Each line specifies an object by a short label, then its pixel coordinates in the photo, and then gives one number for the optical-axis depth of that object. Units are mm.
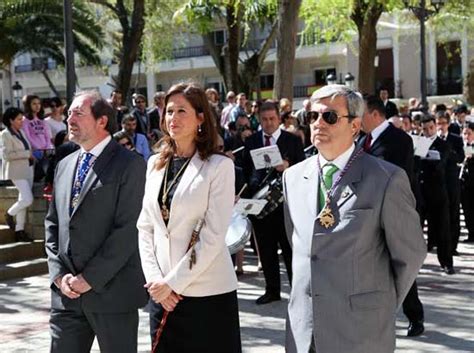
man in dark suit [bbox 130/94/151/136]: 14602
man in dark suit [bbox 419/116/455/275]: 11266
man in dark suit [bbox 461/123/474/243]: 13828
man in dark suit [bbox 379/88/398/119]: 11677
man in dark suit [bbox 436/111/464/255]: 12148
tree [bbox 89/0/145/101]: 20219
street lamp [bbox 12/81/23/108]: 44362
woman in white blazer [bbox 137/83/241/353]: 4508
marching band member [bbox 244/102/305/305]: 8992
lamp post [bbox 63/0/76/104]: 12500
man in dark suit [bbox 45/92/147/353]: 4898
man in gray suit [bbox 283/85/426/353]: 3906
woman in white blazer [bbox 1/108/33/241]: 11891
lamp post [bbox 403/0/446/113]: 21891
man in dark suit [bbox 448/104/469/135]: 17272
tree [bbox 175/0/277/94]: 20688
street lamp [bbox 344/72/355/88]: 26000
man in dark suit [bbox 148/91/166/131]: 15289
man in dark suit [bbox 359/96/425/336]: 7516
